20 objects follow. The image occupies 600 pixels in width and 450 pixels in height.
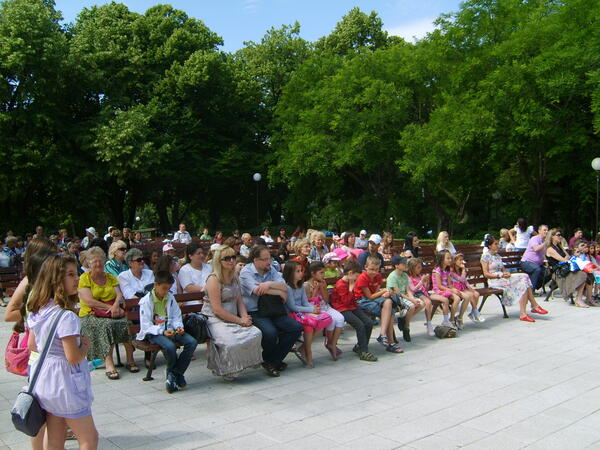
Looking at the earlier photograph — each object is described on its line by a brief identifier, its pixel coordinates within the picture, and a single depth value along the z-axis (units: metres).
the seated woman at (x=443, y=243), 12.03
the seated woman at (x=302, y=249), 9.22
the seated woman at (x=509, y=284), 10.20
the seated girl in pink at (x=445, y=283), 9.10
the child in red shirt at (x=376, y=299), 7.99
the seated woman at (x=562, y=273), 11.55
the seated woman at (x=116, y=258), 8.11
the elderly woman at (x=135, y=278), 7.35
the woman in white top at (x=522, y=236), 14.88
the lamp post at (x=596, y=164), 20.17
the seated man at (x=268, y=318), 6.83
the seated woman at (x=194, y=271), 8.07
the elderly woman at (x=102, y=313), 6.75
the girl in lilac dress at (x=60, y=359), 3.43
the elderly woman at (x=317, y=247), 11.85
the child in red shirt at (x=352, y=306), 7.66
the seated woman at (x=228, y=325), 6.38
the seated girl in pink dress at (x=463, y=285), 9.52
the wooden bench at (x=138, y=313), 6.46
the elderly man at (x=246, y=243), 13.27
